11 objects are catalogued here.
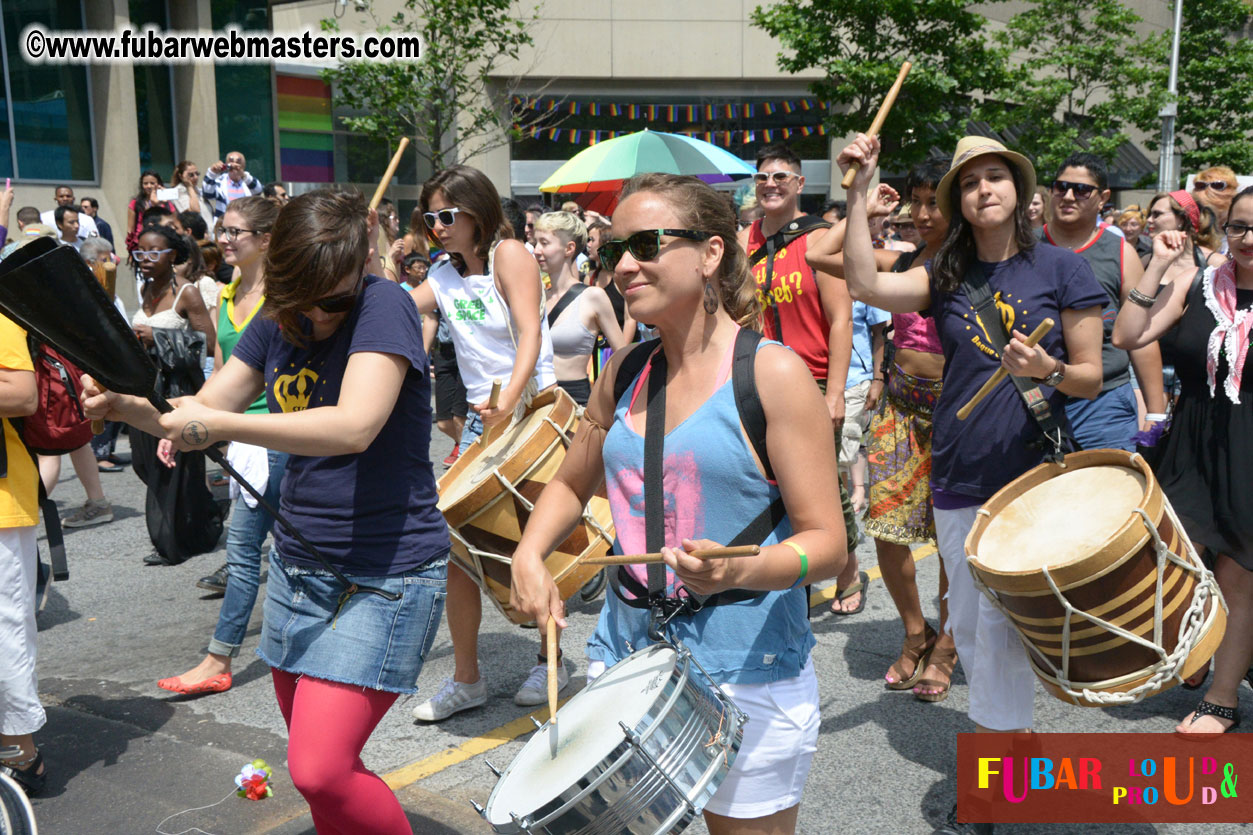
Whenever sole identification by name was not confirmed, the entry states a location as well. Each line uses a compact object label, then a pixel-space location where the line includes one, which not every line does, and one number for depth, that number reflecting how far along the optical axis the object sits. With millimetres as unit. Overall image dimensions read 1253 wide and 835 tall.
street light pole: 25328
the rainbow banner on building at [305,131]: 22750
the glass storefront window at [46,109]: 16922
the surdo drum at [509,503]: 3998
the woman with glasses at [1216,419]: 4109
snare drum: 1952
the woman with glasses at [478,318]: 4512
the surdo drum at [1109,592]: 2912
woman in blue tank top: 2270
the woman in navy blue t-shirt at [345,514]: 2746
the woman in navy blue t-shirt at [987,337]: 3447
